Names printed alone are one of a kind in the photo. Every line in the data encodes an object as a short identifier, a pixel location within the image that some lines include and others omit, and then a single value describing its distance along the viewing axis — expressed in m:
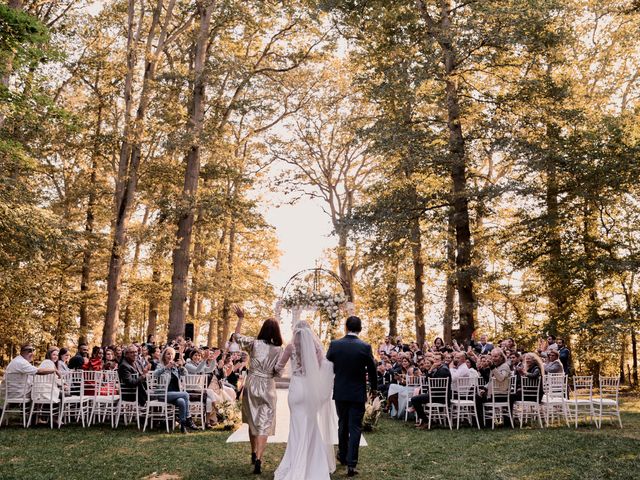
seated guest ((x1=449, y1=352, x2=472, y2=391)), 11.89
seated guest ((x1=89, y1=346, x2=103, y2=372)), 13.32
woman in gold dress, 7.52
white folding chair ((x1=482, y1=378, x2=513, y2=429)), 11.36
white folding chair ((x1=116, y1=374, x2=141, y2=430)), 10.95
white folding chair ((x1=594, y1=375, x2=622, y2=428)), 11.02
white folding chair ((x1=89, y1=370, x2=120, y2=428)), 11.24
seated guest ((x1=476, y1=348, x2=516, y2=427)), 11.31
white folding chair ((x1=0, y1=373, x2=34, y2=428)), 10.94
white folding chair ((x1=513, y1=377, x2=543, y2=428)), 11.21
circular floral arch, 21.70
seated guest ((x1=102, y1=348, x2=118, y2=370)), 12.73
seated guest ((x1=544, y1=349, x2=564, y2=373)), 12.21
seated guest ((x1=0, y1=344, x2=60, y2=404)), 10.83
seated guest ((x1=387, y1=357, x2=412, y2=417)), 13.50
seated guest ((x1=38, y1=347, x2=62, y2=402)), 11.12
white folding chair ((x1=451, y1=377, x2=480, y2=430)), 11.51
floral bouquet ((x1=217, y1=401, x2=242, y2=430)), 11.27
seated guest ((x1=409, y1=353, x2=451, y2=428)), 11.79
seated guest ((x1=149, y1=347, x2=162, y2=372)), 13.41
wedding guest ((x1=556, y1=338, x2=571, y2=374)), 14.90
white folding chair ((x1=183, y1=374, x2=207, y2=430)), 11.30
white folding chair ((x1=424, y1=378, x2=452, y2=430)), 11.58
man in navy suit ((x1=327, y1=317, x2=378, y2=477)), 7.33
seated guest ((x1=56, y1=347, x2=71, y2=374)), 12.45
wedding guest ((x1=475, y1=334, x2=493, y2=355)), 15.88
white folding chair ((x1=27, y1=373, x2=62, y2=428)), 10.91
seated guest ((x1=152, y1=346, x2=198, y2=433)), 10.75
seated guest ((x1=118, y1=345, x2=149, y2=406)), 10.89
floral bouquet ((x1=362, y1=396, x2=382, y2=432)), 11.08
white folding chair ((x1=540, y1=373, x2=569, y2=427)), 11.26
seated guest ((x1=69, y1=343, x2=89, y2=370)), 13.22
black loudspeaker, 22.14
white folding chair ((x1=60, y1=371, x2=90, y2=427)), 11.09
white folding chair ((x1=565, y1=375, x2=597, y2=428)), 11.11
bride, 6.99
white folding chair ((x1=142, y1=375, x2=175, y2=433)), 10.78
